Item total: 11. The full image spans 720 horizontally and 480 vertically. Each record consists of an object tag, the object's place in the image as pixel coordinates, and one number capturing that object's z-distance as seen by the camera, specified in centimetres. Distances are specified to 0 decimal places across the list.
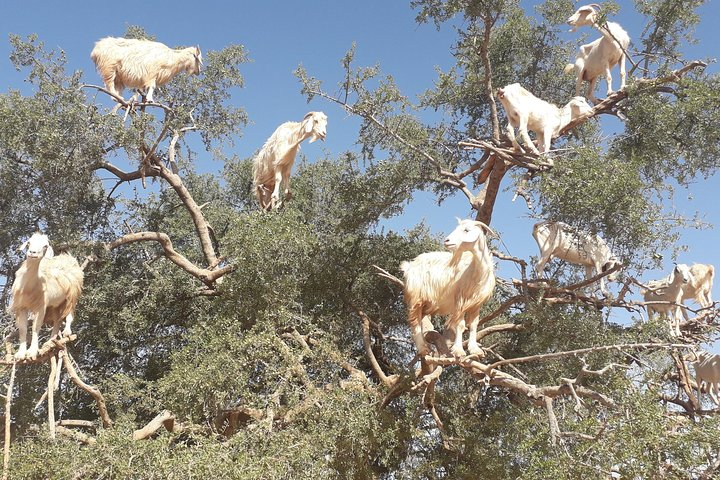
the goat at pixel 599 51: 839
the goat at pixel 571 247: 740
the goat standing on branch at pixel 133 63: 959
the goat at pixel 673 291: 853
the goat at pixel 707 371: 892
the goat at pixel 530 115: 765
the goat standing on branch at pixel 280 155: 933
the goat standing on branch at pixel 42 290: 668
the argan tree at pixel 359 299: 600
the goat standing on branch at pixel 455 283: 587
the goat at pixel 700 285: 894
